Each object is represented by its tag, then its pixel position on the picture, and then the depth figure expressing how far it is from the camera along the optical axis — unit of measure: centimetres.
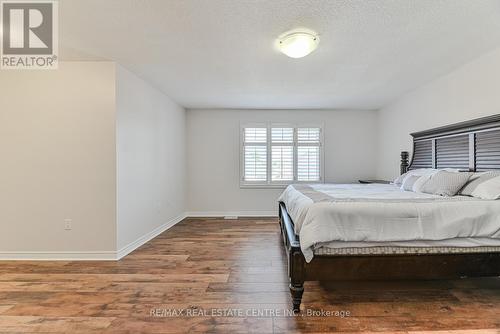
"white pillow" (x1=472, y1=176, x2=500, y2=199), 220
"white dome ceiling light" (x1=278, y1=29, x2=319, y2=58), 225
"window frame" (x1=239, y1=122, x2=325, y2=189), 555
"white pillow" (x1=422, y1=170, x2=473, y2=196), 259
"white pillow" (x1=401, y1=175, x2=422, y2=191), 327
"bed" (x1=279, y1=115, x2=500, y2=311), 195
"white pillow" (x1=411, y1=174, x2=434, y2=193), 298
